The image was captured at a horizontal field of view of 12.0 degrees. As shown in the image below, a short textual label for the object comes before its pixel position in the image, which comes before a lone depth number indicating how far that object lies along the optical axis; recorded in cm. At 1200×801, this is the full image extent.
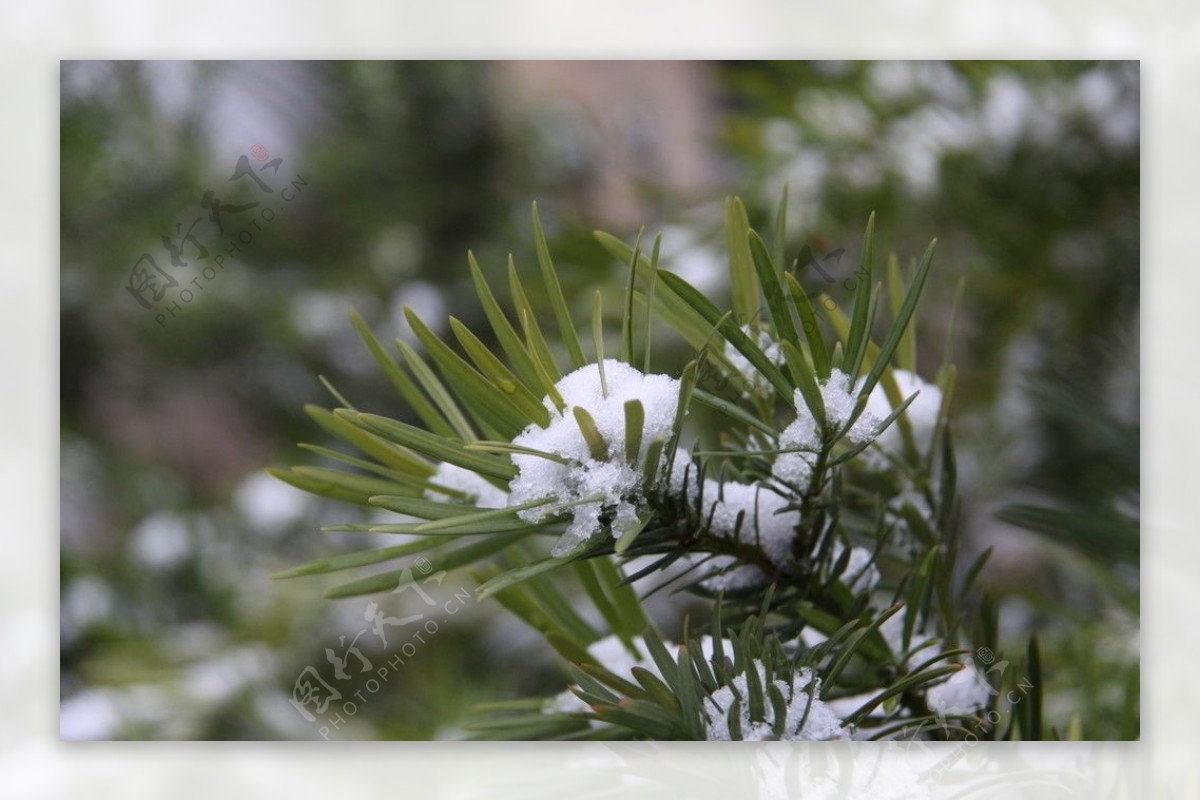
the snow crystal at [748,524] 124
